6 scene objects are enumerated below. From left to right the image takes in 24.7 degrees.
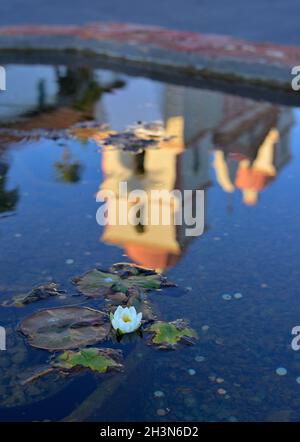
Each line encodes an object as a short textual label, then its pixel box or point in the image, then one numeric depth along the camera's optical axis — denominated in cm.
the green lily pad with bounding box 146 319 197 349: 255
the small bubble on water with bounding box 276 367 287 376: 243
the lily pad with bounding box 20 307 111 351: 253
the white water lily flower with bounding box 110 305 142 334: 256
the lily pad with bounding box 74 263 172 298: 288
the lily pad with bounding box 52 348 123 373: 240
